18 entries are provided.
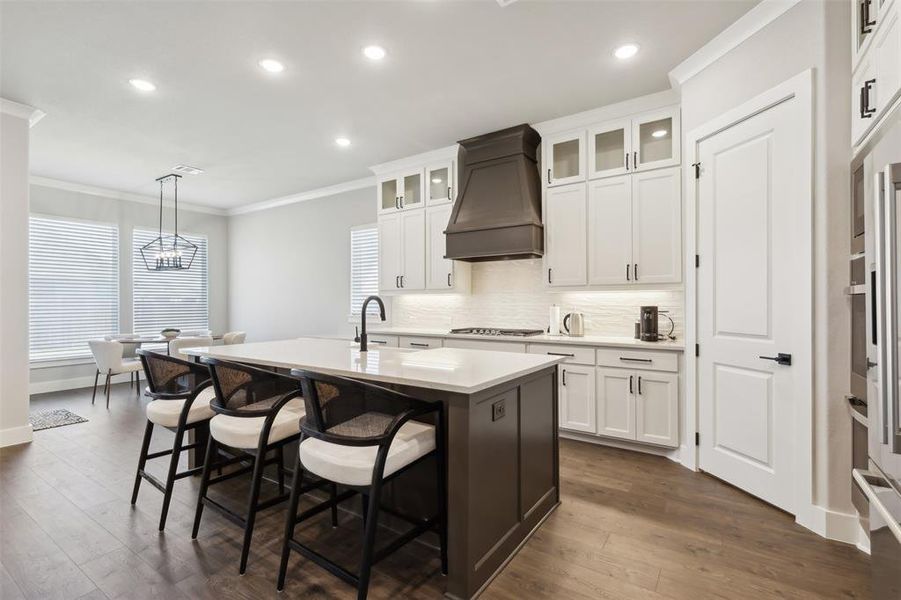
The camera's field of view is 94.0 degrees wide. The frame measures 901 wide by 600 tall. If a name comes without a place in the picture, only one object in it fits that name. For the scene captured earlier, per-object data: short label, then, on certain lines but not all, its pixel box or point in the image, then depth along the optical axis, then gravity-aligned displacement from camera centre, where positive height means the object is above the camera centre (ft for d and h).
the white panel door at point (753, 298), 7.97 +0.00
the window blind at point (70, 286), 19.02 +0.73
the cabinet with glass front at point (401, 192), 16.80 +4.46
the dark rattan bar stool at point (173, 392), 8.16 -1.81
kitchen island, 5.74 -2.18
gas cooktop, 13.96 -1.12
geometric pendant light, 20.07 +2.49
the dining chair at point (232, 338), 19.21 -1.73
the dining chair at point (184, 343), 16.81 -1.71
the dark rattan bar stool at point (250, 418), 6.61 -1.98
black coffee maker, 11.61 -0.72
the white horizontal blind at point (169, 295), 22.33 +0.31
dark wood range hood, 13.41 +3.28
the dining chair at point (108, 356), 17.15 -2.28
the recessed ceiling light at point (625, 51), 9.57 +5.73
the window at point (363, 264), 19.79 +1.69
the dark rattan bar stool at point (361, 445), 5.32 -2.00
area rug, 14.16 -4.15
